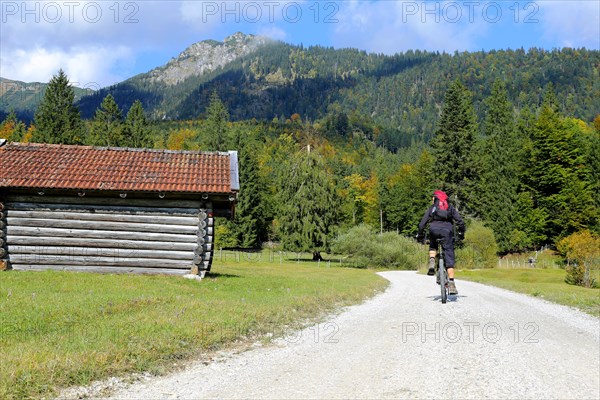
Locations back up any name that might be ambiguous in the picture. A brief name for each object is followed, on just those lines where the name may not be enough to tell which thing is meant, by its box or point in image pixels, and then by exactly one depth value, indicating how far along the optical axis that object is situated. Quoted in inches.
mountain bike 455.5
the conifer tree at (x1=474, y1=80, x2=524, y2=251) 2765.7
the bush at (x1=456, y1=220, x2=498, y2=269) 2112.5
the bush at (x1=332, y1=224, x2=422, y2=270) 2101.4
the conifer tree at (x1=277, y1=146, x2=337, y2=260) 2191.2
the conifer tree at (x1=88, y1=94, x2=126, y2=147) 2709.2
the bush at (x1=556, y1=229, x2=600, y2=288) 1333.7
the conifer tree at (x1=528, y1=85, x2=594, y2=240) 2598.4
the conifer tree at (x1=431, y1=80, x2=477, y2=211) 2623.0
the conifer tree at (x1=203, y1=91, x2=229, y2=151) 3107.3
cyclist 445.1
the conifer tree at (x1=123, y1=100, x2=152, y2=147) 2763.3
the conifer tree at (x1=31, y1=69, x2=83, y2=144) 2330.2
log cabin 700.7
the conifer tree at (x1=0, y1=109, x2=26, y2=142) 2905.3
